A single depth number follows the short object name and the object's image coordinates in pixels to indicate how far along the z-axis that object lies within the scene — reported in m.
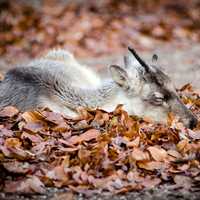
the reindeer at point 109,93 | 14.95
